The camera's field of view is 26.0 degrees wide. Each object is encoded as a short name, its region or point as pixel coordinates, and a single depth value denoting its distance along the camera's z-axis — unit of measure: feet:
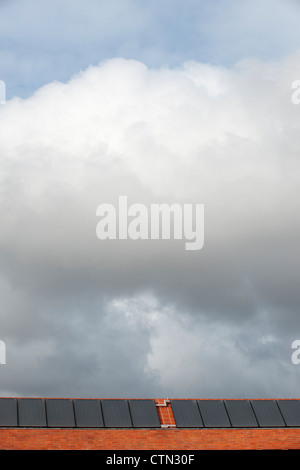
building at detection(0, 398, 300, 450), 97.55
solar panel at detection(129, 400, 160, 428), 102.42
